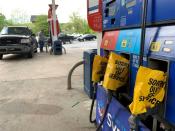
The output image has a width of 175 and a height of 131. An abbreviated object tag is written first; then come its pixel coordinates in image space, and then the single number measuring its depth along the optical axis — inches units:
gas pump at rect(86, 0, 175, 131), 36.5
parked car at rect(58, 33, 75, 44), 704.7
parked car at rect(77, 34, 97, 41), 818.0
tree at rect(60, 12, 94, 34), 1386.4
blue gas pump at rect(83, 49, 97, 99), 110.0
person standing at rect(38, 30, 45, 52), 345.6
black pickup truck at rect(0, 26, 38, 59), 256.5
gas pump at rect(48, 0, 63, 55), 294.4
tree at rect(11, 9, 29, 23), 1609.8
